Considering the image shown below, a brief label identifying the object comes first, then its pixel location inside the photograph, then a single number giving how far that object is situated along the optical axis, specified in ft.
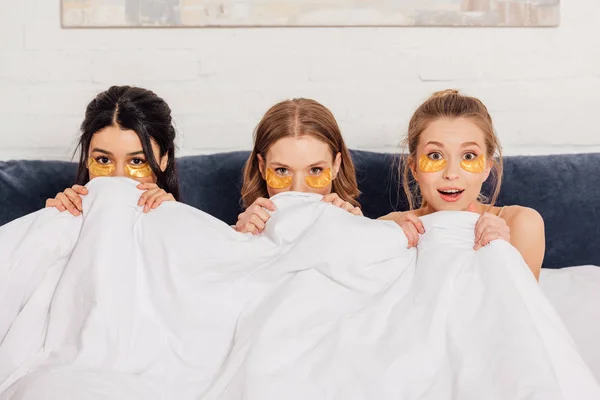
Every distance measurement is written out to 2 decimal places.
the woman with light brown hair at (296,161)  6.36
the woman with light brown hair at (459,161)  6.06
